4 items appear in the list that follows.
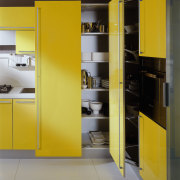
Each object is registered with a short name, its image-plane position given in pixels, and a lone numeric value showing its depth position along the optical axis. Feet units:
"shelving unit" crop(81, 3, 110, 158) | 15.64
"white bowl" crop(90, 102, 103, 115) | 14.79
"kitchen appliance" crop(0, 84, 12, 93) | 14.70
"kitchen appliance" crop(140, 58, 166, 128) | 8.53
